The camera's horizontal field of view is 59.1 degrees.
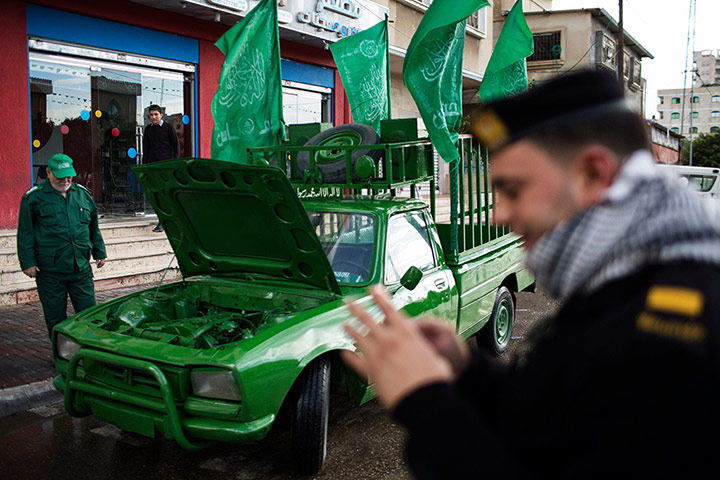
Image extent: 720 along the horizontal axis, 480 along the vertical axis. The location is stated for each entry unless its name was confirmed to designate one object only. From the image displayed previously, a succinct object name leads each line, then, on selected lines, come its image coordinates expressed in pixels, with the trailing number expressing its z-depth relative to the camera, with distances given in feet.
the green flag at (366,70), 27.07
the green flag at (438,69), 18.49
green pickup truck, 11.23
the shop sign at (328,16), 42.37
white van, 62.03
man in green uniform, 18.34
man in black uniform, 2.74
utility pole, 71.32
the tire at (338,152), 17.98
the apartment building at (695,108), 353.43
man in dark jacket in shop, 32.73
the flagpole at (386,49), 27.43
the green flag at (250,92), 22.82
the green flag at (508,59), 23.66
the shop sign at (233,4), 36.63
